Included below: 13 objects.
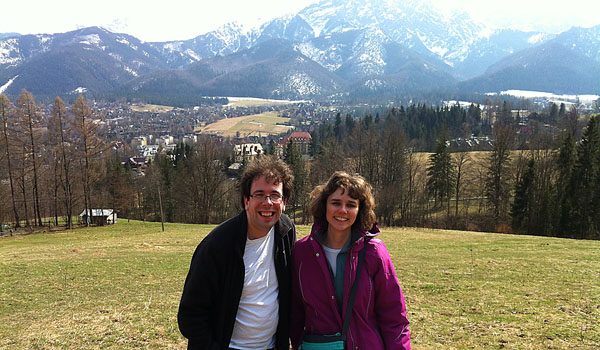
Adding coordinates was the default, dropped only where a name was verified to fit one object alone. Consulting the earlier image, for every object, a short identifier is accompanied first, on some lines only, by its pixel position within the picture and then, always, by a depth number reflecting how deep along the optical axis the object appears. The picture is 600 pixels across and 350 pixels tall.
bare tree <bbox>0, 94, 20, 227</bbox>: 37.22
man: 3.72
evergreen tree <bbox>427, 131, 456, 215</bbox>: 58.62
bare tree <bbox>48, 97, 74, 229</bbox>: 39.62
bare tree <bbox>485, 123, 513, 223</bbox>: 50.25
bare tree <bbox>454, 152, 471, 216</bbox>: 53.24
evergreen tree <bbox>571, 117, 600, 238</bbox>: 39.38
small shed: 42.12
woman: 3.79
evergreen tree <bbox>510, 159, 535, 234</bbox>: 44.88
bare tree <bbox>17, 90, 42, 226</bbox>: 37.22
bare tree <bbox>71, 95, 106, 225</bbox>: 39.47
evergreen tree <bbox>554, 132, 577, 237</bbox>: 40.28
